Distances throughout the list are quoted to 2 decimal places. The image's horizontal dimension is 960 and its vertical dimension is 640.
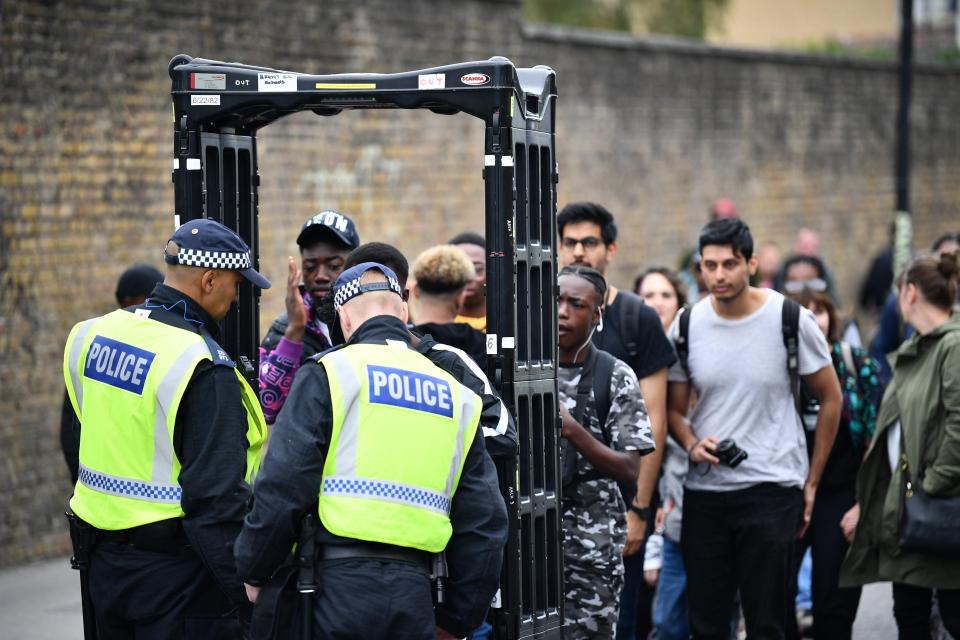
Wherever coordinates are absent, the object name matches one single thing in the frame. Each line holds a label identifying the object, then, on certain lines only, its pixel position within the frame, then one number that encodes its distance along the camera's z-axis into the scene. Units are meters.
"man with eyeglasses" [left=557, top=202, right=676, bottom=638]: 12.99
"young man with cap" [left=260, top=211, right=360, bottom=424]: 11.62
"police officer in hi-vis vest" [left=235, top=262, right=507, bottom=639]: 8.20
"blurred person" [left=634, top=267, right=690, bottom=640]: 13.73
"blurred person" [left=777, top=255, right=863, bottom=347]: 16.71
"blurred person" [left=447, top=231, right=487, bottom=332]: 13.42
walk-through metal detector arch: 9.87
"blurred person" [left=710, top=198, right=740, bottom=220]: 26.60
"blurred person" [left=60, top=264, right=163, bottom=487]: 13.68
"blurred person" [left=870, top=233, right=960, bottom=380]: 19.10
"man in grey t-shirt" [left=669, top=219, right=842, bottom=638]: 12.78
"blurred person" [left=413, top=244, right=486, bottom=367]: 11.99
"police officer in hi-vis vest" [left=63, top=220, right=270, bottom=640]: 9.06
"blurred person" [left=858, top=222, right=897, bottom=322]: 36.16
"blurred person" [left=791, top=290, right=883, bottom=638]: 13.98
